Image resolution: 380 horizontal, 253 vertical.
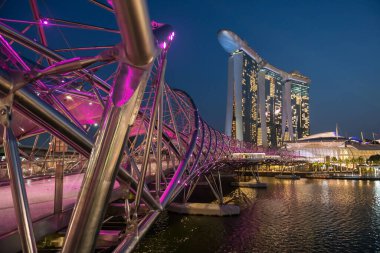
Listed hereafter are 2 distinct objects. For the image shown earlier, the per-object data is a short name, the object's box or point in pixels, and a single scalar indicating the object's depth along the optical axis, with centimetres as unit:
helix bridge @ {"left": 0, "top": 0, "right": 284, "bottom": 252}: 302
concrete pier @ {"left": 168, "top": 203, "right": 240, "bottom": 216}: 3309
